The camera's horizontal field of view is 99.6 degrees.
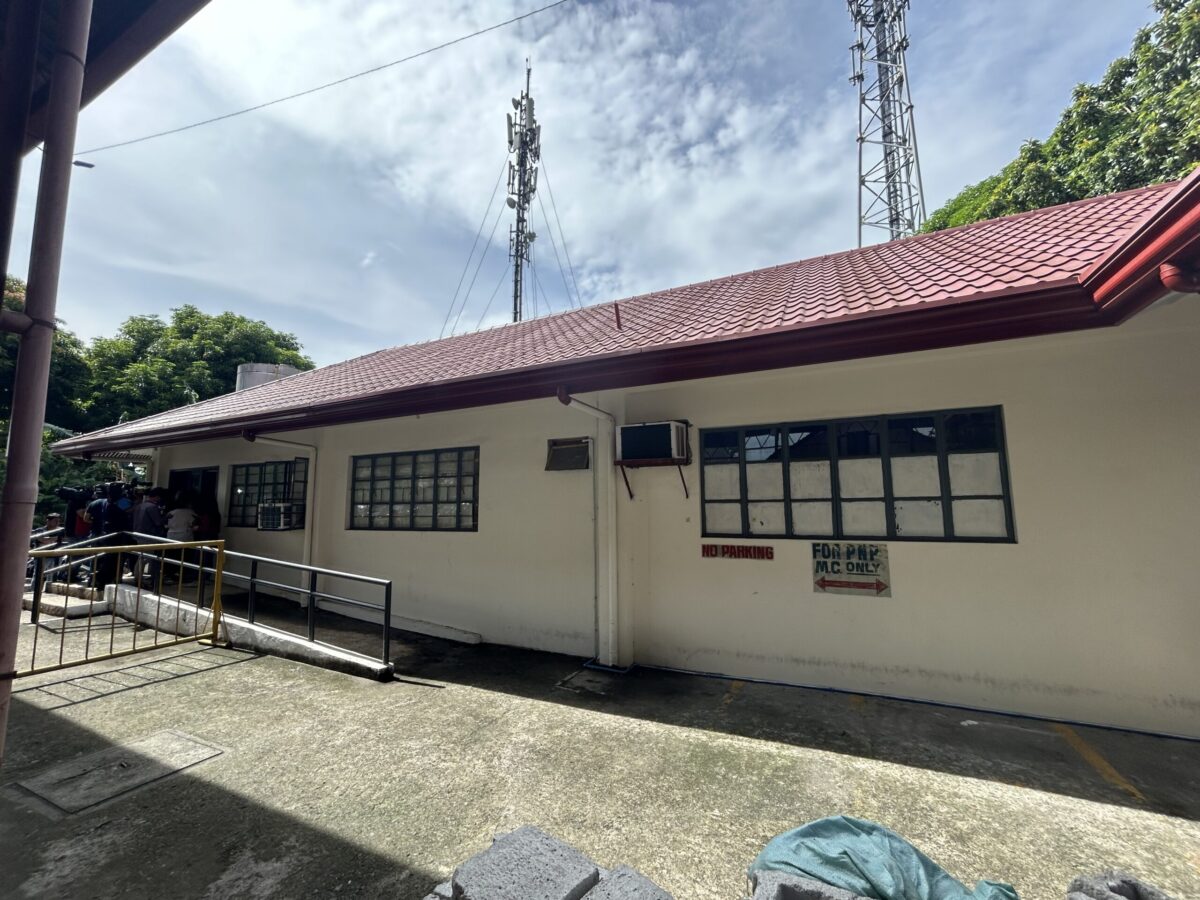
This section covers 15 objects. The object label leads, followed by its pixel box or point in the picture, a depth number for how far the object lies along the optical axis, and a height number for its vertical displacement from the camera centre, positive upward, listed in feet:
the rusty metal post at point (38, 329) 6.04 +2.18
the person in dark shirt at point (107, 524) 25.90 -0.95
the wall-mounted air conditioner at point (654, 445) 16.39 +1.90
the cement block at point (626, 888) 6.14 -4.74
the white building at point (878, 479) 12.04 +0.71
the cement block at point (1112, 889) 6.31 -4.91
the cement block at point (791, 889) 6.18 -4.79
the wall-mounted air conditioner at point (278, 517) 25.68 -0.62
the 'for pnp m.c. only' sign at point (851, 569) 14.47 -1.95
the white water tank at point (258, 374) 44.88 +11.64
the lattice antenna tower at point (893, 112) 46.03 +35.86
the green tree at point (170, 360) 59.72 +19.36
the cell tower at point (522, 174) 49.08 +33.89
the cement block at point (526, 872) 6.25 -4.74
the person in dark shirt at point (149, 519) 25.54 -0.71
